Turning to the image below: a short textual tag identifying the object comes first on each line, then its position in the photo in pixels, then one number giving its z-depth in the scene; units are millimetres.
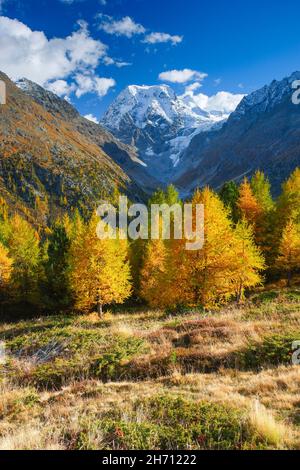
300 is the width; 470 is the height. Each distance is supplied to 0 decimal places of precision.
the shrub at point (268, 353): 11875
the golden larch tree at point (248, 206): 43125
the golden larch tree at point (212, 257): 23812
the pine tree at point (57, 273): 41191
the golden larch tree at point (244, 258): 27281
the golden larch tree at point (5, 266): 45688
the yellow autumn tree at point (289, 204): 40391
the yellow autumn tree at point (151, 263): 39438
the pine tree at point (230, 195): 46250
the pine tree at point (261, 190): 45756
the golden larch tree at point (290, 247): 35688
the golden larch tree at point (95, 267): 31266
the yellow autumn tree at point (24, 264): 47938
